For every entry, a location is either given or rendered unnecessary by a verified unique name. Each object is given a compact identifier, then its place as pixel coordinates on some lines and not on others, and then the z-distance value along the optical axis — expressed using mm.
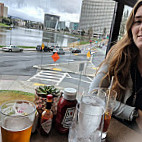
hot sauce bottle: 551
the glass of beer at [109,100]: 656
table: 551
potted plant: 608
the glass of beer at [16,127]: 443
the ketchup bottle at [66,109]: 553
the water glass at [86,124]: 412
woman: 947
